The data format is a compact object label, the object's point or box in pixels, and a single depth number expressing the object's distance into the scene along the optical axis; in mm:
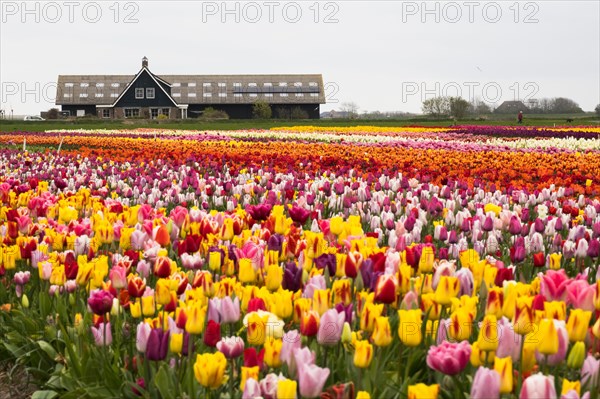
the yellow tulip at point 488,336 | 2535
